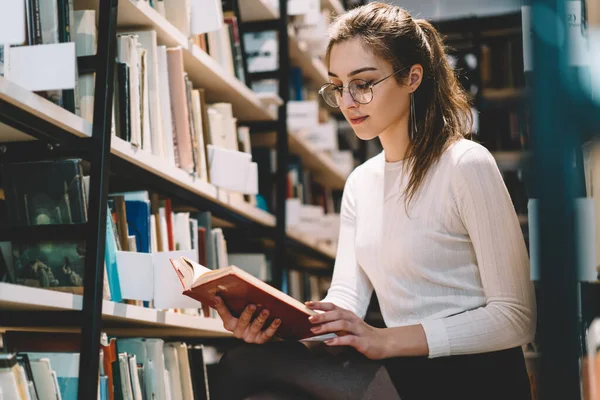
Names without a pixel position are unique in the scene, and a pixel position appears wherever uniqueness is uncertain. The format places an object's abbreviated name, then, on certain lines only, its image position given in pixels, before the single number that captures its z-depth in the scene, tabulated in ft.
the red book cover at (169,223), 6.40
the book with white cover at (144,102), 5.93
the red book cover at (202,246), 7.06
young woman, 3.97
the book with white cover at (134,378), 5.43
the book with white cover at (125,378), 5.29
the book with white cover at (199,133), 6.99
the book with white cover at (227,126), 7.73
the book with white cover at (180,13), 6.79
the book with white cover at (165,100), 6.35
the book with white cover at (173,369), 6.15
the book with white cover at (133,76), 5.66
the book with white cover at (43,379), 4.50
